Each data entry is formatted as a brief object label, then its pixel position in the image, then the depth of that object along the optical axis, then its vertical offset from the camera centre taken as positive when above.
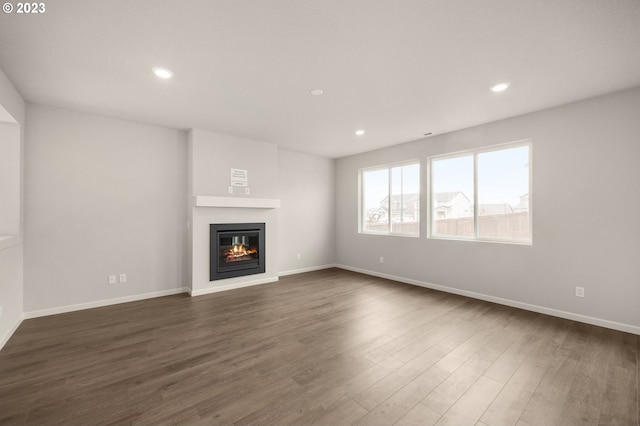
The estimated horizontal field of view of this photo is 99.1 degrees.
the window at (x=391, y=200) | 5.21 +0.29
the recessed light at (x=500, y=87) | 2.90 +1.38
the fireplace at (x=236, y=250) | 4.55 -0.65
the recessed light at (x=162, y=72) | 2.62 +1.39
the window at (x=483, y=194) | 3.87 +0.30
